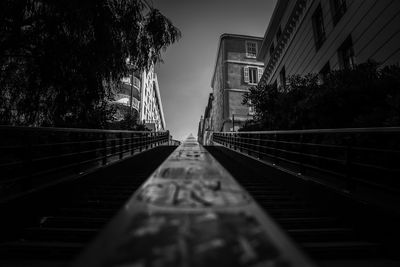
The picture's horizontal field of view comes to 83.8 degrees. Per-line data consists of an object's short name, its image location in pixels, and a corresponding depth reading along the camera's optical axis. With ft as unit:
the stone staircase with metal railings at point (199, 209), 1.85
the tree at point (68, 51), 13.10
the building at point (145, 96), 106.73
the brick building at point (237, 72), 100.58
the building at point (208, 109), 176.35
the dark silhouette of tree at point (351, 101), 12.43
